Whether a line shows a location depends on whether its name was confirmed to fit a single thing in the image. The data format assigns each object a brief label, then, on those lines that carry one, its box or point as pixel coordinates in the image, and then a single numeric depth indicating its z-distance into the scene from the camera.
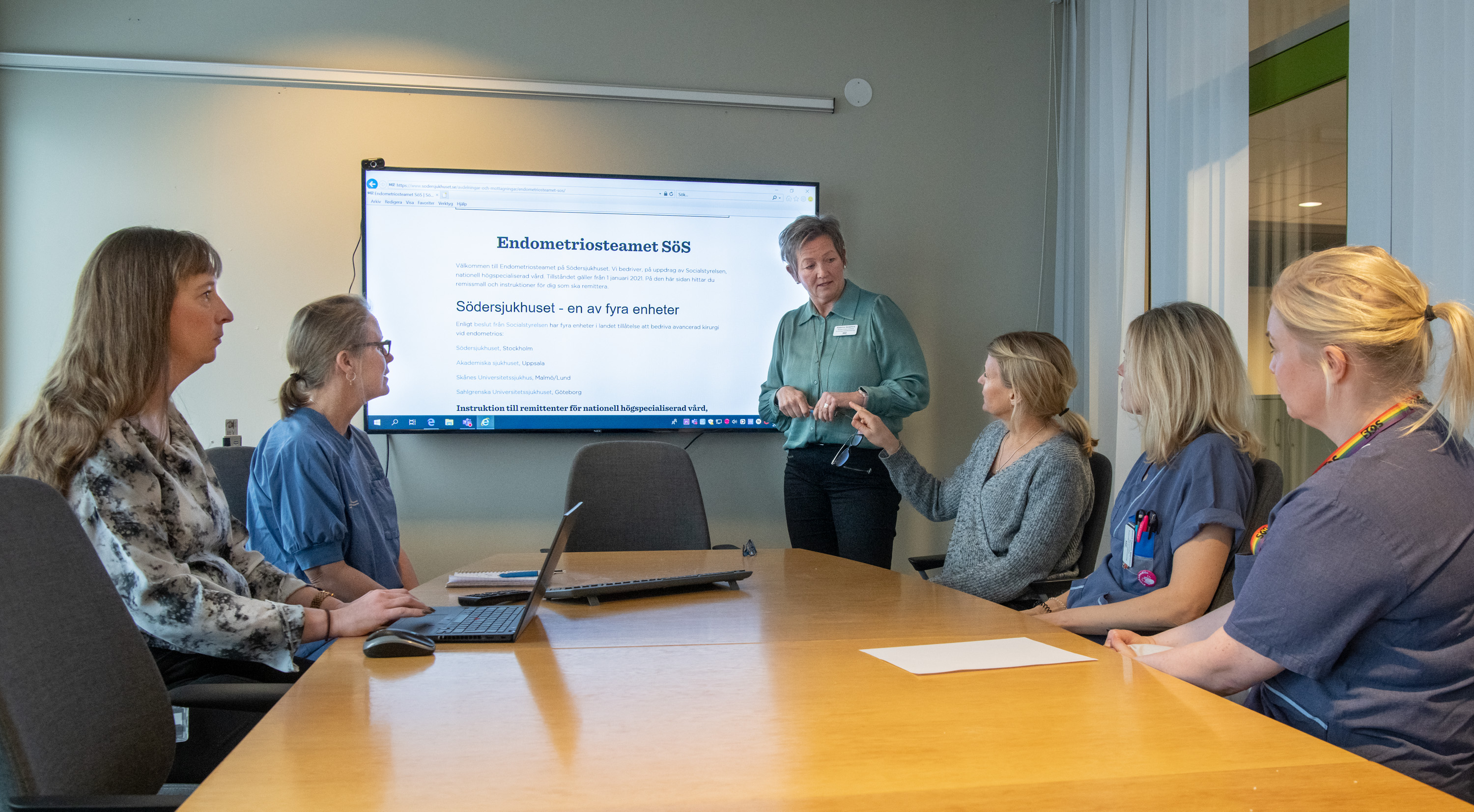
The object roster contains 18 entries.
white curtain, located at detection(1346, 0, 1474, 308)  2.25
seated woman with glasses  2.05
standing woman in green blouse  3.38
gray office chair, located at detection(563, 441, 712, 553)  2.95
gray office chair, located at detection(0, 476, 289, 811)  0.93
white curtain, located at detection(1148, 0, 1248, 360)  3.06
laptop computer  1.42
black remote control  1.76
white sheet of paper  1.26
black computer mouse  1.32
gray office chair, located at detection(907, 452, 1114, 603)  2.46
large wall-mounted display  3.66
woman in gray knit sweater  2.22
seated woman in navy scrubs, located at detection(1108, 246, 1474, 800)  1.10
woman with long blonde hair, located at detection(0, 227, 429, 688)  1.40
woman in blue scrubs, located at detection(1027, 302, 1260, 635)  1.81
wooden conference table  0.82
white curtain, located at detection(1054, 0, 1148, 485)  3.53
